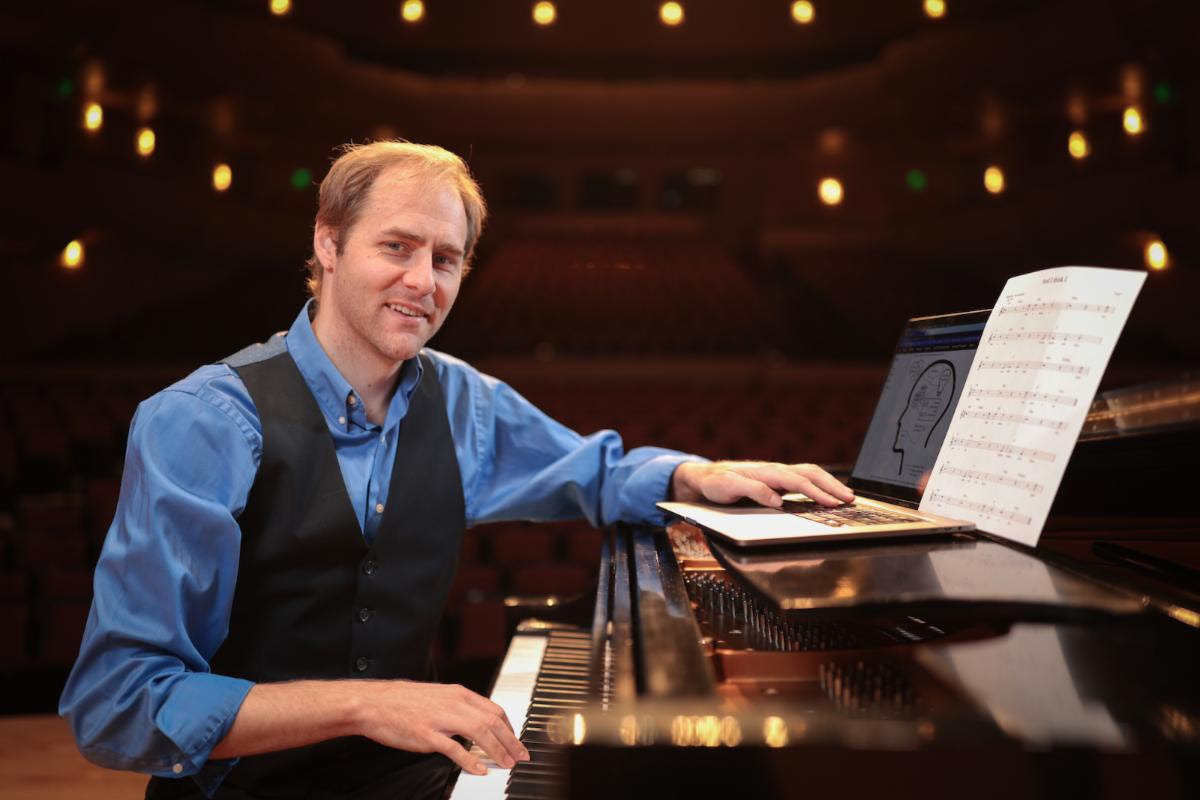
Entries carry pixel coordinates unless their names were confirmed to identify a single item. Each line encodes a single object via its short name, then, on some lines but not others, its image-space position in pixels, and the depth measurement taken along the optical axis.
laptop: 0.92
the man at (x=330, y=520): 0.83
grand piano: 0.54
